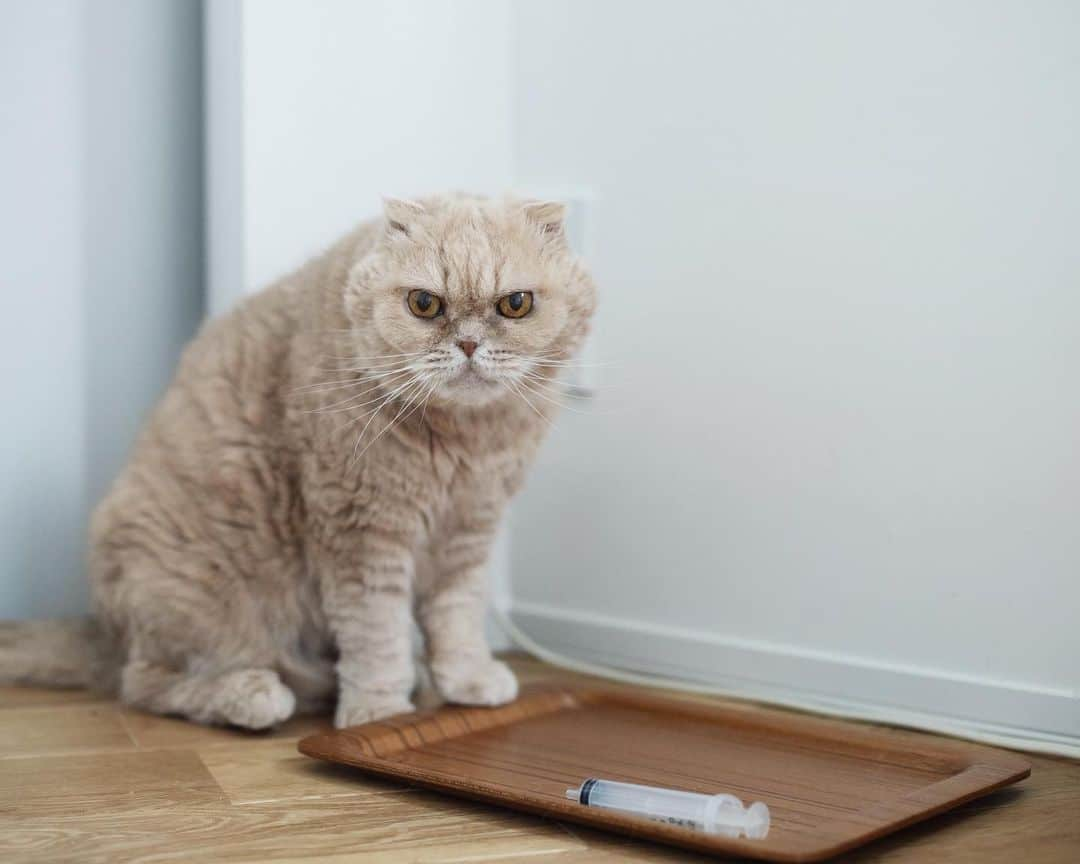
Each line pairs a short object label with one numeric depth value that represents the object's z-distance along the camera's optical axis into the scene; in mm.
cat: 1541
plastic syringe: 1224
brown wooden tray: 1251
